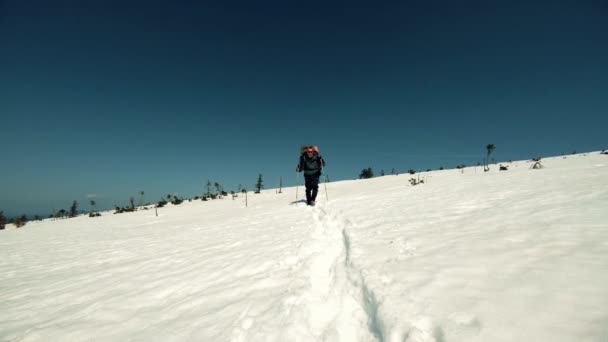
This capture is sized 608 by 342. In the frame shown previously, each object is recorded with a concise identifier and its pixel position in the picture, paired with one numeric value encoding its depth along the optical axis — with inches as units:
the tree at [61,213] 779.4
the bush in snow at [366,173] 1395.2
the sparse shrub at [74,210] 799.1
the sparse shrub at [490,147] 1093.8
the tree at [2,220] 588.7
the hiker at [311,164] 359.9
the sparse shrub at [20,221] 593.4
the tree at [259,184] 908.6
